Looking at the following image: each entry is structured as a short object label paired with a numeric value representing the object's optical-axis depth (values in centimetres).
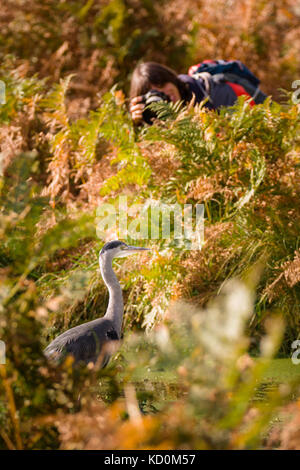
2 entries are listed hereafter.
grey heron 737
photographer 1315
